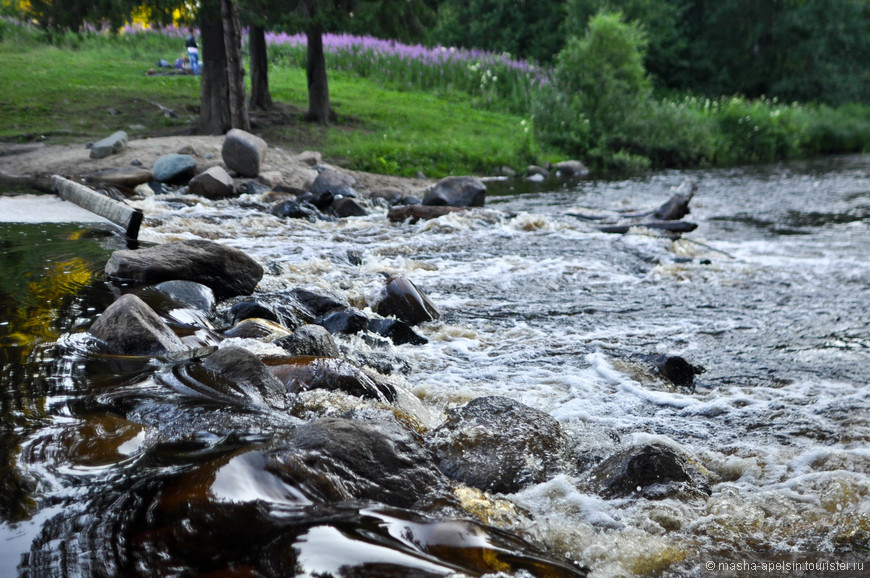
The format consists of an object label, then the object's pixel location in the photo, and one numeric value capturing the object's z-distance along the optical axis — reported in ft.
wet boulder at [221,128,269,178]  40.68
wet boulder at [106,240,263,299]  18.10
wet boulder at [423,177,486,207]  38.60
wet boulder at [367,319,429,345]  16.93
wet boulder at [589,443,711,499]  9.73
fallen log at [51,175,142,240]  23.70
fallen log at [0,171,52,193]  35.63
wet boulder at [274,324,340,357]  14.11
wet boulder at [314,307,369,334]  17.15
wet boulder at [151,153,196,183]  39.45
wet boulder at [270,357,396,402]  12.29
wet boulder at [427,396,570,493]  10.17
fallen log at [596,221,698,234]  31.81
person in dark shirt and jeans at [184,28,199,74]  75.61
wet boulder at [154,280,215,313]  17.15
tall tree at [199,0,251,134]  44.68
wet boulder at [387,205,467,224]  35.27
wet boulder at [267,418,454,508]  8.22
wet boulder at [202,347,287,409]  11.27
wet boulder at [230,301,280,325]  17.03
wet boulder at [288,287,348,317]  18.69
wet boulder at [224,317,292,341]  15.30
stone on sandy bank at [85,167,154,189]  37.63
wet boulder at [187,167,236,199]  37.32
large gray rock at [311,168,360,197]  40.57
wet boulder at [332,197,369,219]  36.52
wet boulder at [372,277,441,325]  18.69
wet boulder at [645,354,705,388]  14.47
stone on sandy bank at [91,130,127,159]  41.68
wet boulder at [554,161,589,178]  60.13
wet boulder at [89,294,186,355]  12.94
